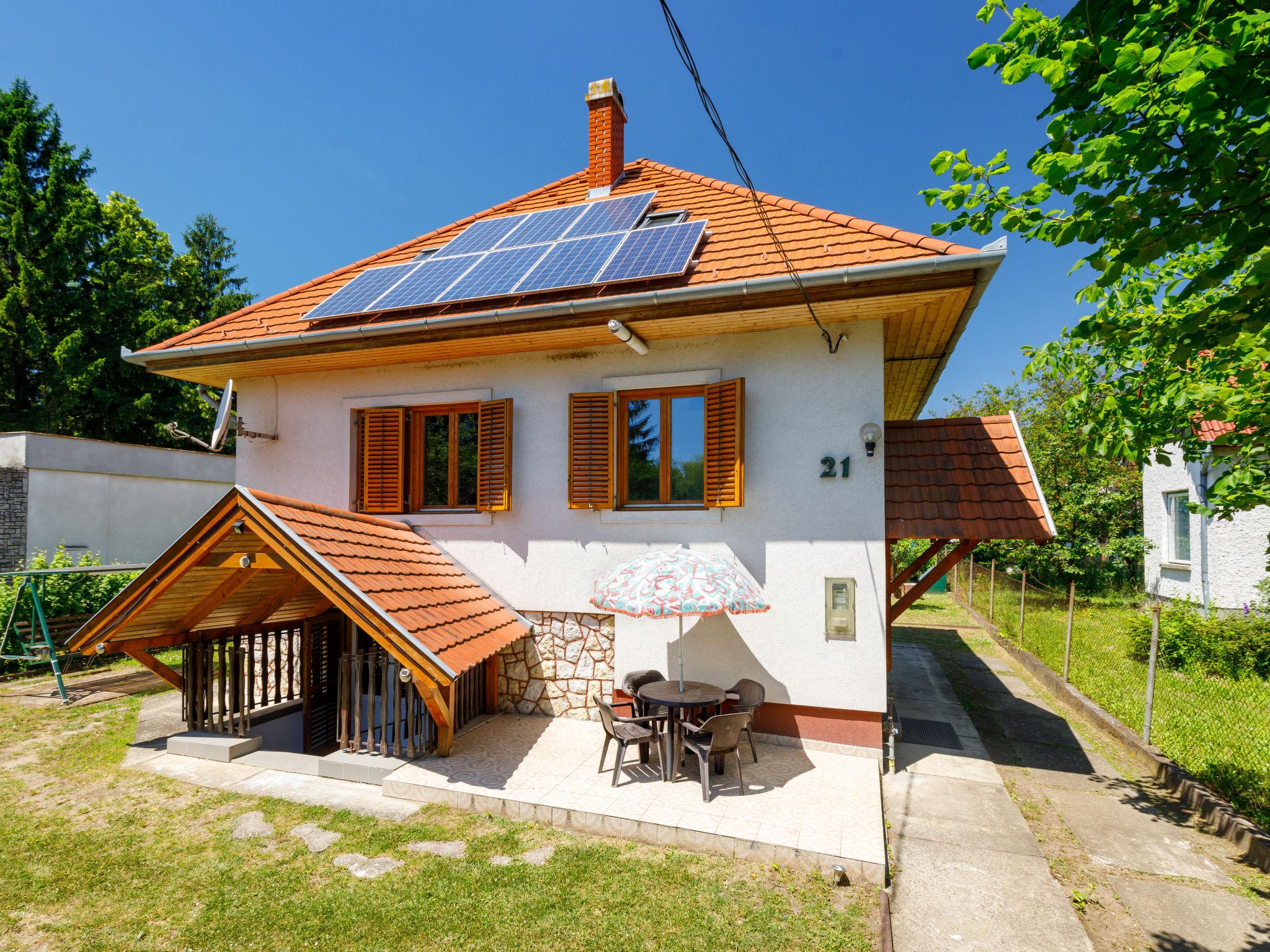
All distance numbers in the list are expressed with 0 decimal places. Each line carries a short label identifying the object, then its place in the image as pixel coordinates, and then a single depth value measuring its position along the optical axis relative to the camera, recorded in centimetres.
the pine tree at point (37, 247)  2373
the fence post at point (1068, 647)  918
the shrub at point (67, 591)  1050
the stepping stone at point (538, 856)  471
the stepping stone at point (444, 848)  482
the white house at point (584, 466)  640
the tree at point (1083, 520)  1767
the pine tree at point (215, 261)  3306
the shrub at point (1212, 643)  950
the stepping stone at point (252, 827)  511
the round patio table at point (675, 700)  602
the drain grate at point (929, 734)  749
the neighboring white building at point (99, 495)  1345
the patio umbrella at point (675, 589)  578
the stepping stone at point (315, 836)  492
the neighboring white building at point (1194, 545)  1245
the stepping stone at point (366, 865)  453
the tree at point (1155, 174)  256
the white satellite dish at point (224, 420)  829
